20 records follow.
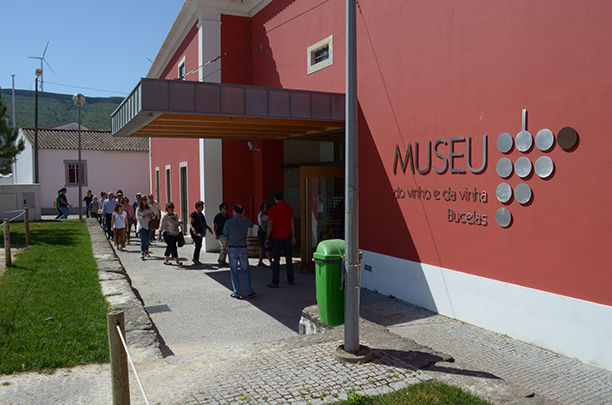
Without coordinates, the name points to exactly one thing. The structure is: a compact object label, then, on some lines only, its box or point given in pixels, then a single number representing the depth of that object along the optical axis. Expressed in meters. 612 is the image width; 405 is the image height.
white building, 33.66
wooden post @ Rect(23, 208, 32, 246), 13.26
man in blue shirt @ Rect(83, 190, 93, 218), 25.33
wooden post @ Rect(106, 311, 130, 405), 3.40
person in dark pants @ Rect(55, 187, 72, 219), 21.42
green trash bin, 6.00
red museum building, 5.12
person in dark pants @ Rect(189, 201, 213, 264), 12.16
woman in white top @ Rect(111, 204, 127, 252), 14.02
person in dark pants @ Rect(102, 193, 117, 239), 15.96
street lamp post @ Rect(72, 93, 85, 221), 22.92
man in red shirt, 9.66
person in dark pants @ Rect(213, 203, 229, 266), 11.34
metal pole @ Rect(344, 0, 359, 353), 4.69
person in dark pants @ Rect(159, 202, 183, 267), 11.97
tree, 21.73
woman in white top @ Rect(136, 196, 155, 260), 13.09
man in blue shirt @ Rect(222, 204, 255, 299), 8.82
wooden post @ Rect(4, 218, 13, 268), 9.89
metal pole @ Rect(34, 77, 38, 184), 25.62
